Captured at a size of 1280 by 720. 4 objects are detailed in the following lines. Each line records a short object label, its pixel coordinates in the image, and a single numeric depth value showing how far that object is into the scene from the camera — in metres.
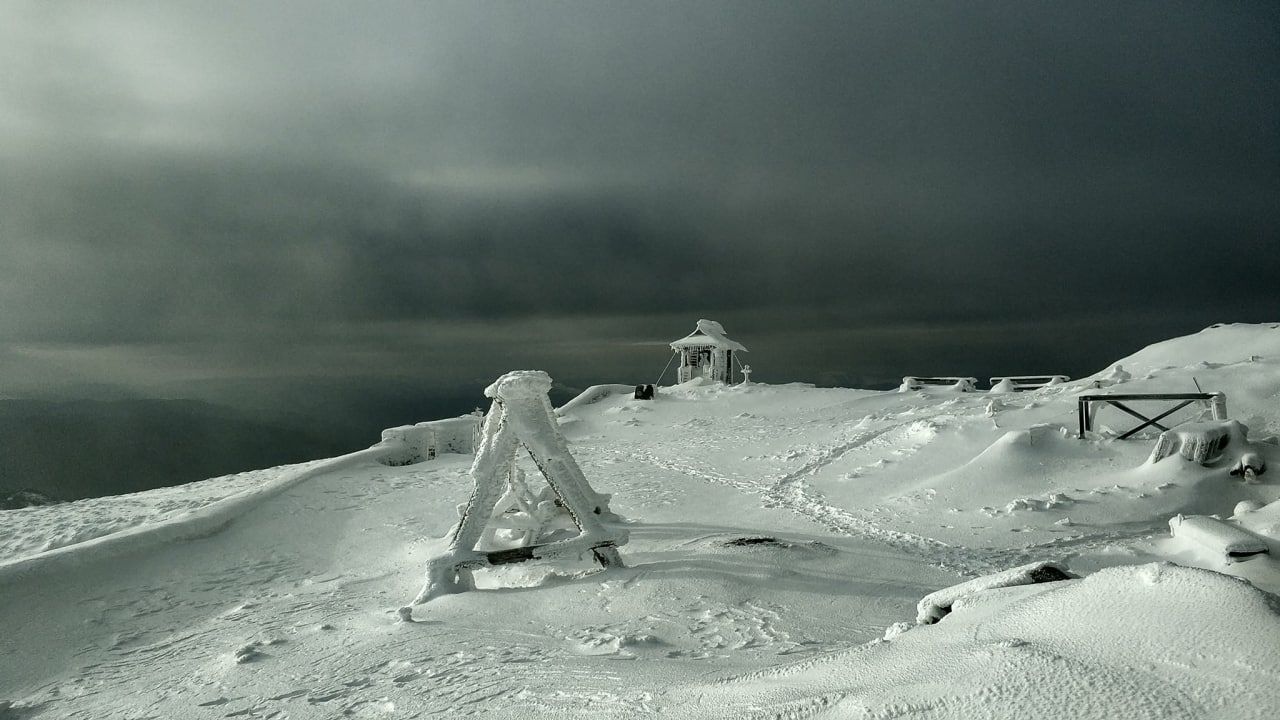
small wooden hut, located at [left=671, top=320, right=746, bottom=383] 37.81
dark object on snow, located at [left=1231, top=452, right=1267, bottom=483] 11.26
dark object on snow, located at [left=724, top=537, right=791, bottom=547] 9.03
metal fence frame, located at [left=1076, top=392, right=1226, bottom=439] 13.13
